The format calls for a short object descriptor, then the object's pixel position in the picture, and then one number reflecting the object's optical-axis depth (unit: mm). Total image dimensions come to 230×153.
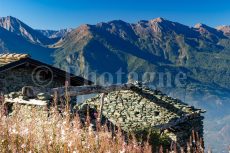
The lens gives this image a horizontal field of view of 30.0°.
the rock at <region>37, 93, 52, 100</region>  14271
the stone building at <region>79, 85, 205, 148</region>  22453
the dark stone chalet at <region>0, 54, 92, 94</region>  19391
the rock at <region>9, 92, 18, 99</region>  15409
